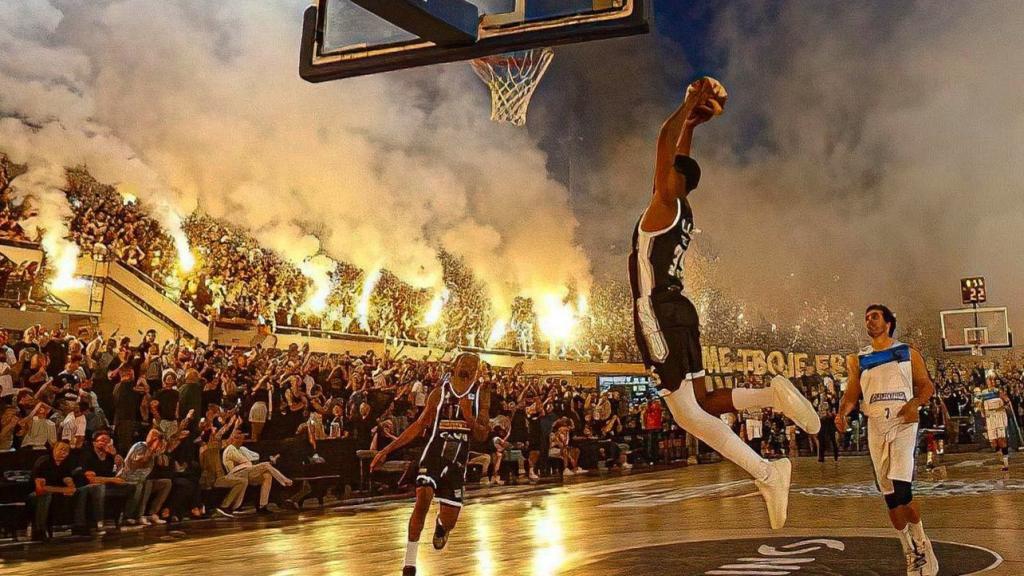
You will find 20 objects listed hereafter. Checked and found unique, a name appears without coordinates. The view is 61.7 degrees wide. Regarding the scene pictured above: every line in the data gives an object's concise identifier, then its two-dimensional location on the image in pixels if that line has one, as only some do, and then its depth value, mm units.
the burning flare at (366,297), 20328
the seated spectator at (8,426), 9227
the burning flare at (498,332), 24078
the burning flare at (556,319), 26016
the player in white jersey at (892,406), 4969
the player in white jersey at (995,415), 13188
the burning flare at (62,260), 14570
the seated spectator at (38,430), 9289
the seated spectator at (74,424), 9702
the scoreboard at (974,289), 25562
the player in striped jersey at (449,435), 5602
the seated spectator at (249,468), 10562
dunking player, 3871
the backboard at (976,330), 24922
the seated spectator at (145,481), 9469
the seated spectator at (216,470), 10398
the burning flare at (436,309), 22275
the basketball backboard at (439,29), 5688
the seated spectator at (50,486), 8492
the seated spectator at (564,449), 16281
